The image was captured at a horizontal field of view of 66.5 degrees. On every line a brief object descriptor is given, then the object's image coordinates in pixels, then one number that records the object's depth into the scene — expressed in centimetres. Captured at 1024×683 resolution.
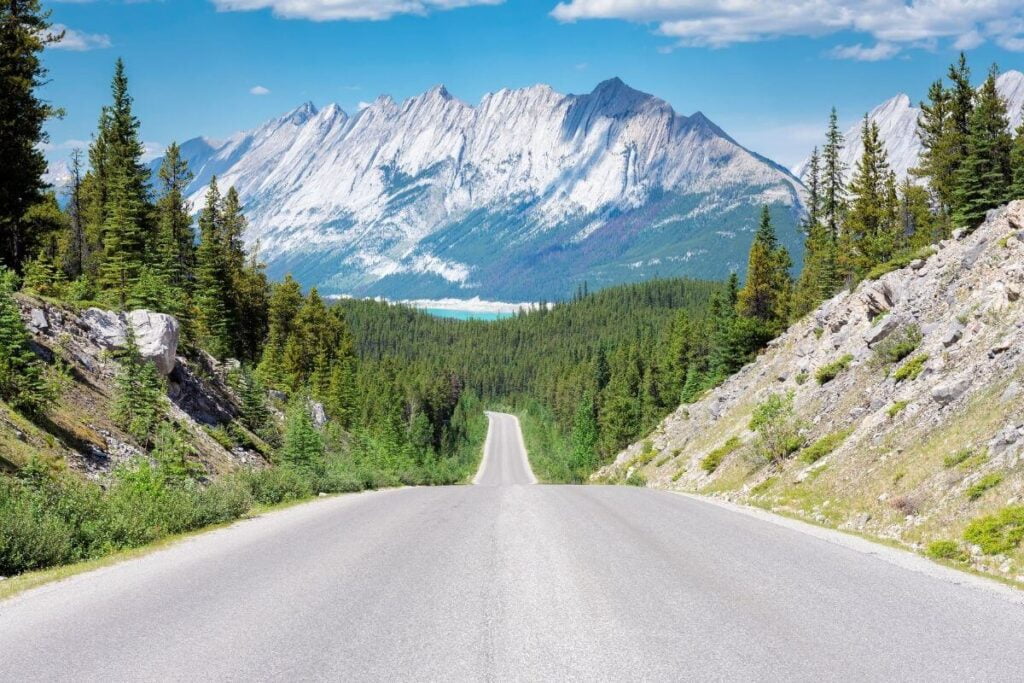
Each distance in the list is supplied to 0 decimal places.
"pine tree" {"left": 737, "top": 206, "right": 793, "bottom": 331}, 8000
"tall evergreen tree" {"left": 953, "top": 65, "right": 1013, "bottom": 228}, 4225
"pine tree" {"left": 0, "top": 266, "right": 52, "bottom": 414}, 1988
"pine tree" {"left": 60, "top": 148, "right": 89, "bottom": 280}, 6331
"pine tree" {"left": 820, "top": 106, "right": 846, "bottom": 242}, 7950
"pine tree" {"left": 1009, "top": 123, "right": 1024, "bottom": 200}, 4084
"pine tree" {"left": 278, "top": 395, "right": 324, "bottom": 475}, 3441
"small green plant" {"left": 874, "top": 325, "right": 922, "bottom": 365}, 2873
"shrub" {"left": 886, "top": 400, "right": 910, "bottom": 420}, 2336
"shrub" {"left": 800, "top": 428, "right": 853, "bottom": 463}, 2592
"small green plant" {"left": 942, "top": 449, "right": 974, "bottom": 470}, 1692
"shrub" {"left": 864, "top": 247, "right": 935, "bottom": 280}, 3891
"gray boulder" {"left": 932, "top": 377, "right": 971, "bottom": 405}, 2092
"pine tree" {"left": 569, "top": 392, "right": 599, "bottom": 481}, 10088
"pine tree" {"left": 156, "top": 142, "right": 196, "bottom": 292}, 6474
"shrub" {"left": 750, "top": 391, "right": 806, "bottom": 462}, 2972
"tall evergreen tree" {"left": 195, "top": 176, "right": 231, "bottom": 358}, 6250
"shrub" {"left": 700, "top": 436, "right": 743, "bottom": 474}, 3712
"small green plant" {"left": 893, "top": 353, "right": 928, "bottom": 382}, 2537
